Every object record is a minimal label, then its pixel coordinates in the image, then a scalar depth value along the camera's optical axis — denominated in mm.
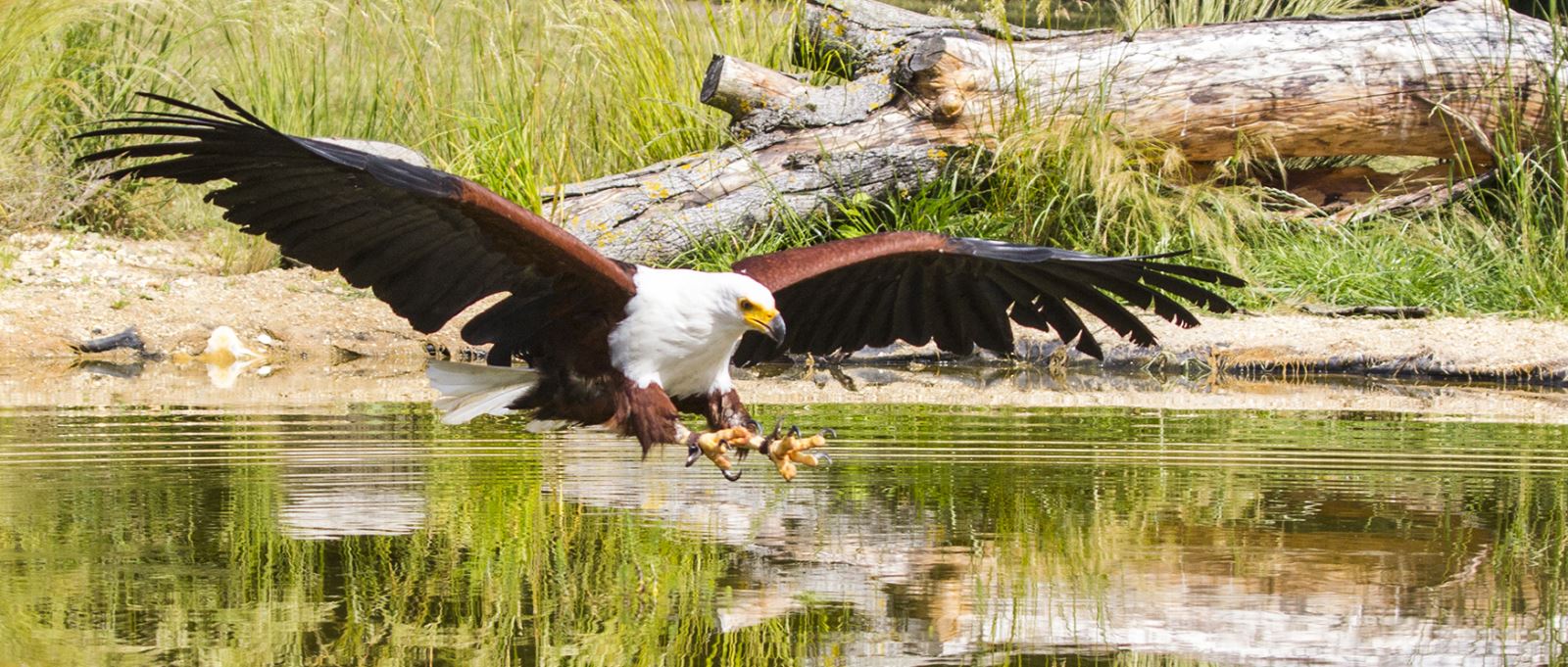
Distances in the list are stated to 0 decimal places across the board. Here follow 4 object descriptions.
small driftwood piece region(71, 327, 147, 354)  17984
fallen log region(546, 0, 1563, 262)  19719
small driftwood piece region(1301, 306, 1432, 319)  18875
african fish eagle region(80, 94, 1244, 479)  9945
